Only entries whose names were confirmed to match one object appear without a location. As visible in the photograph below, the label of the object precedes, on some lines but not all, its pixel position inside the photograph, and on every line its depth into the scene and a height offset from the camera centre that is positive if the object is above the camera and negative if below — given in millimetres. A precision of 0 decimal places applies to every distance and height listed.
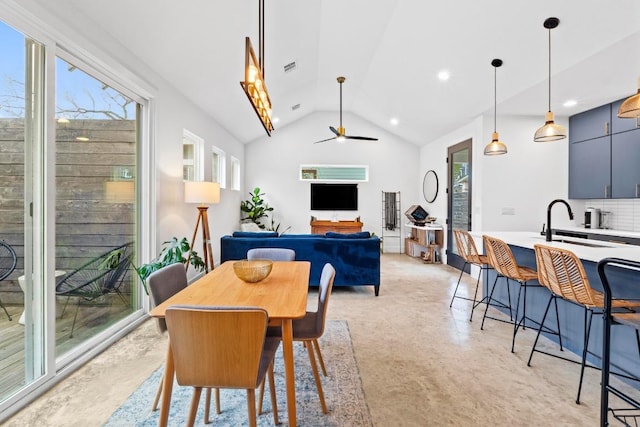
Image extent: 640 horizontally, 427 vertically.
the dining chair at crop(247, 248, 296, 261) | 2945 -396
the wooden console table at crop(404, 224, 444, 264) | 6586 -643
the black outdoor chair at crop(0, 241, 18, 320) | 1840 -300
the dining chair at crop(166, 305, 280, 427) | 1278 -548
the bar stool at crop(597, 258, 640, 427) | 1473 -545
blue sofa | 4230 -536
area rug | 1805 -1154
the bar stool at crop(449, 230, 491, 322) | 3488 -450
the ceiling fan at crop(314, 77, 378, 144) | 5320 +1262
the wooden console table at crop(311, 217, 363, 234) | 7589 -358
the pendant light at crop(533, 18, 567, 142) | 2906 +734
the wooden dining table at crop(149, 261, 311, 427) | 1479 -464
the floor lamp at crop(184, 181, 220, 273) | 3840 +208
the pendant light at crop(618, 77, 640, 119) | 2132 +699
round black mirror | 7137 +577
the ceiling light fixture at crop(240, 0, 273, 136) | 1834 +763
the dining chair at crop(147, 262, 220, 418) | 1797 -461
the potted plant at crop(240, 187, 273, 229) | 7535 +49
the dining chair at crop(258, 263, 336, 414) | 1871 -707
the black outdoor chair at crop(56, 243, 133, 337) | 2406 -549
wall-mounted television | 7988 +354
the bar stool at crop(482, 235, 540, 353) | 2783 -478
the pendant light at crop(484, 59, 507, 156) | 3693 +744
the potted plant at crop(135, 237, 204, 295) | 3025 -471
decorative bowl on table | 2020 -382
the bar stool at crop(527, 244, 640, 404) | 1980 -452
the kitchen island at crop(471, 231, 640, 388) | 2158 -777
